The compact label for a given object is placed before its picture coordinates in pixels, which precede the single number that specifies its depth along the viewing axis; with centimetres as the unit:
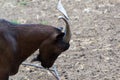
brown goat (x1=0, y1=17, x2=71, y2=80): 845
